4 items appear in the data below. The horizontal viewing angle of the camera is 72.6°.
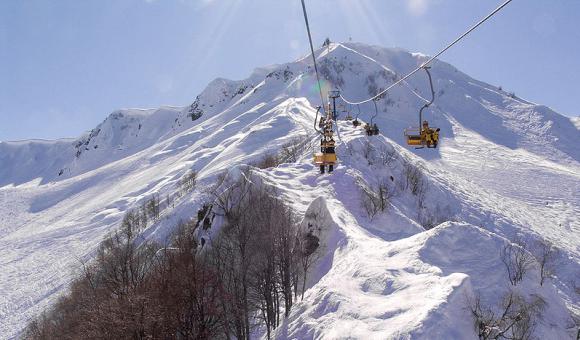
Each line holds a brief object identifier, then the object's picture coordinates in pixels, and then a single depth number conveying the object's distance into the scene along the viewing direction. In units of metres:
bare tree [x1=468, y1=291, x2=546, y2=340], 17.52
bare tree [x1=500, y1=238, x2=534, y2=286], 25.26
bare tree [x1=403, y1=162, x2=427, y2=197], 61.41
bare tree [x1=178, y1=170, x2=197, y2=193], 96.20
